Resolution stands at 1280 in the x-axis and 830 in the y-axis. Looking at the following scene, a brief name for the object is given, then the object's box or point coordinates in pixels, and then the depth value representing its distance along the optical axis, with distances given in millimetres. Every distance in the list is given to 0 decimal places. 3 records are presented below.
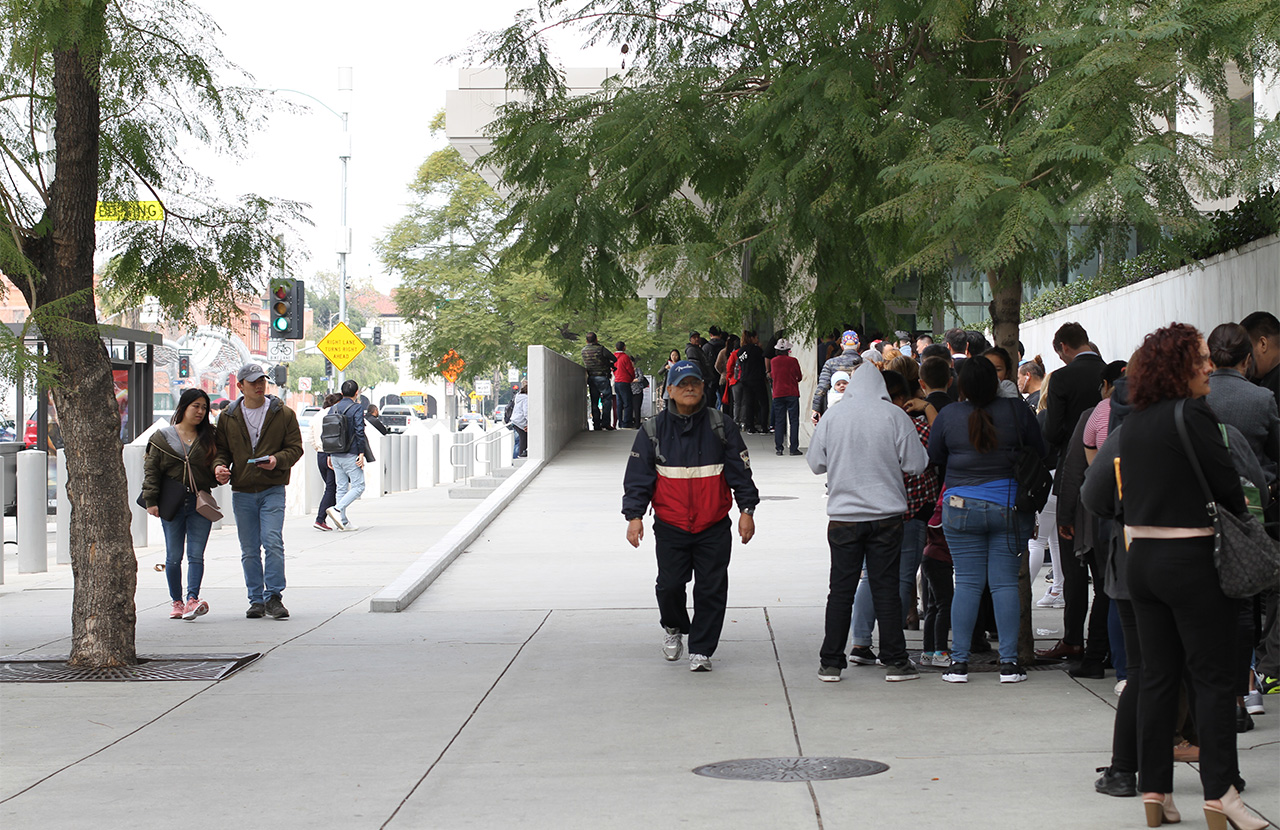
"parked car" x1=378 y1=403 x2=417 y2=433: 71862
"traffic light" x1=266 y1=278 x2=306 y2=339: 22109
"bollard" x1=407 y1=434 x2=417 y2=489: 28047
